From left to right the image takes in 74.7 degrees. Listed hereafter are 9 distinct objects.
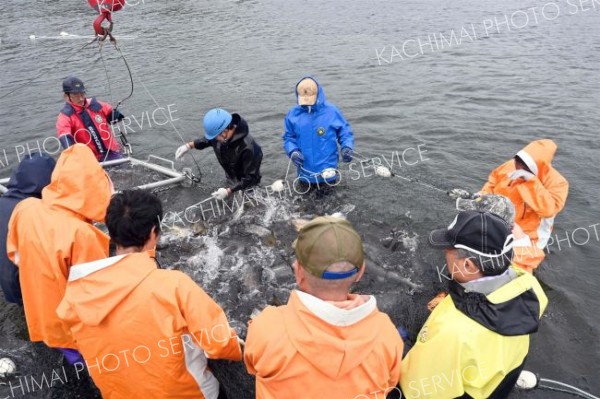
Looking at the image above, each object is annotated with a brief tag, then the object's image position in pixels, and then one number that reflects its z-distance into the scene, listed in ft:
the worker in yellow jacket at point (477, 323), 8.71
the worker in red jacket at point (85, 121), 22.96
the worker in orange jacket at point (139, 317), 8.46
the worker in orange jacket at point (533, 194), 15.16
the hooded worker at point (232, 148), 18.60
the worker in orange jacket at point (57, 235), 10.52
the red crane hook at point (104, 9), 18.57
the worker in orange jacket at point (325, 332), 7.14
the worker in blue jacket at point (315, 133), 19.77
